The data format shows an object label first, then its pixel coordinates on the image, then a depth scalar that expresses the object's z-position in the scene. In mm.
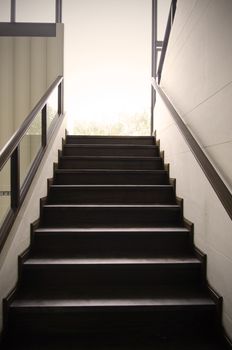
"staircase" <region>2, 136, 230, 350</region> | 1744
